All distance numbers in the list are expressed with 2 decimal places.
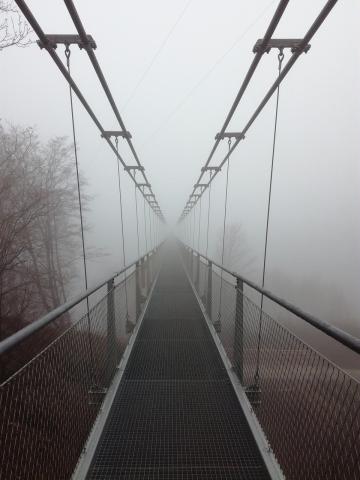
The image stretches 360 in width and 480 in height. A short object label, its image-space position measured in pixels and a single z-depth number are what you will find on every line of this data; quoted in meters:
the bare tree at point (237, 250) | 35.69
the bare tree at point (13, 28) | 3.95
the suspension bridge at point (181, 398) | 1.30
